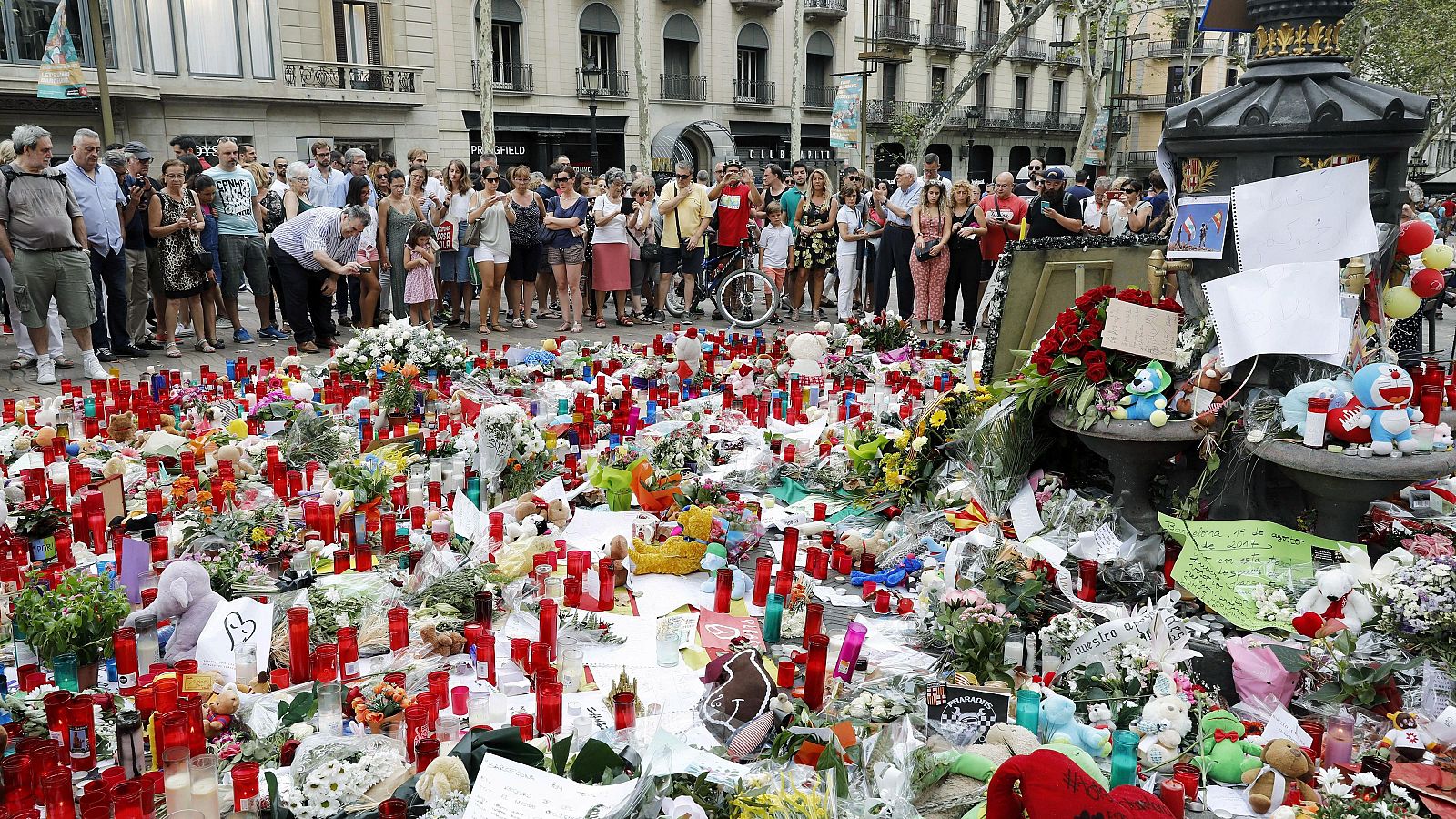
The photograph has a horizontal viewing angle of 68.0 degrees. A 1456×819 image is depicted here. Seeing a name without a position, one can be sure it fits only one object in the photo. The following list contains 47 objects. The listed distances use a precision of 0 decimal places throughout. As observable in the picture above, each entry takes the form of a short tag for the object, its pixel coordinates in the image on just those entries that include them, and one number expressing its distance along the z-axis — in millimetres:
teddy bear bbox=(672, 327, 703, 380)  7961
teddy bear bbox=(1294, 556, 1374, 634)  3344
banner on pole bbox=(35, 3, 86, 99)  10719
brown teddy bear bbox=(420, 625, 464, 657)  3574
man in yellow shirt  11094
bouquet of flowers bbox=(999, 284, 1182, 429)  4387
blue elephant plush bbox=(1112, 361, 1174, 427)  4258
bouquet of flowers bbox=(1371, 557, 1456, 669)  3184
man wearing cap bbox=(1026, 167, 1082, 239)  10203
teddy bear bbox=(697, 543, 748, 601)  4203
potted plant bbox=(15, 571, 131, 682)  3361
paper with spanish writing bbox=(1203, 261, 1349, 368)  4059
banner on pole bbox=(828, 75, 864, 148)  17766
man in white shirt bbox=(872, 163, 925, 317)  10891
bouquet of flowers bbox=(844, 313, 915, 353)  8953
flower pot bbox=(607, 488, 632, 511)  5082
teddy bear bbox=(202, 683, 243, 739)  3092
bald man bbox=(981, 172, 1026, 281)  10336
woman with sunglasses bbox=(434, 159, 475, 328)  10273
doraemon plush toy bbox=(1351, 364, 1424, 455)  3686
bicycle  11055
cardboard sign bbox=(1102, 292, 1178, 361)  4414
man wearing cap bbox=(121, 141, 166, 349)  8609
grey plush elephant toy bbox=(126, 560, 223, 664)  3477
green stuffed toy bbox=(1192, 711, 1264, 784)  2967
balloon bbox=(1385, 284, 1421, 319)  4289
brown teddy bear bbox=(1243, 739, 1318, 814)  2826
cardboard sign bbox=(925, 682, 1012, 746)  3025
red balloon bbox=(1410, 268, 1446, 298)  4258
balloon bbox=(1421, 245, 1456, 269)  4316
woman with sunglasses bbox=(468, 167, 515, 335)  10164
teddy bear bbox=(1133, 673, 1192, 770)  3004
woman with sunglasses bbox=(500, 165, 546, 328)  10320
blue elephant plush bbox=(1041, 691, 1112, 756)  3064
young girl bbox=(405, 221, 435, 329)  9453
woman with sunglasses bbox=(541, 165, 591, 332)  10555
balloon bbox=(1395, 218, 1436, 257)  4293
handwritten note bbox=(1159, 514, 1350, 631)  3842
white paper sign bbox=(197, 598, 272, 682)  3369
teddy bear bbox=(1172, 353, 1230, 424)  4199
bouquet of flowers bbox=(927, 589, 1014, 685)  3449
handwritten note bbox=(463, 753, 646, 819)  2518
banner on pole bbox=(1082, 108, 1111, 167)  25955
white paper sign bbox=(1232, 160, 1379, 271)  4023
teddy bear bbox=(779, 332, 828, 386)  7785
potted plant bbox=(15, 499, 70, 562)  4543
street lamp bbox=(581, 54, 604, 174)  23219
